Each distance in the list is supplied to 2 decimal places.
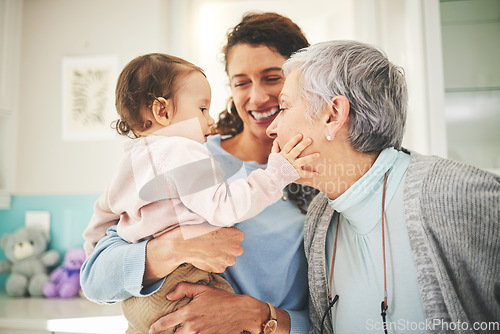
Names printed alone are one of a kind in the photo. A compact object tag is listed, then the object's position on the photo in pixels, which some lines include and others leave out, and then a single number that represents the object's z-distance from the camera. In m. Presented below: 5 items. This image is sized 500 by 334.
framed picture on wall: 2.35
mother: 0.95
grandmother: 0.88
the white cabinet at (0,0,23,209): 2.39
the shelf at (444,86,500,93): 1.92
